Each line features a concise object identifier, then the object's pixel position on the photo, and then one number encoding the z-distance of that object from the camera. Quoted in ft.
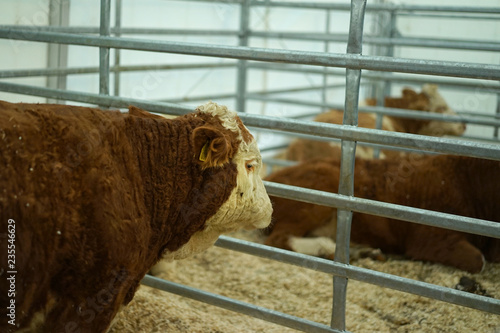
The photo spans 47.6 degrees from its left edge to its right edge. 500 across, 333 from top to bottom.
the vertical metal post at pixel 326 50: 23.69
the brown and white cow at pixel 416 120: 22.52
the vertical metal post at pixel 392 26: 20.57
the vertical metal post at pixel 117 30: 15.57
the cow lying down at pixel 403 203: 14.29
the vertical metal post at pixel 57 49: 16.02
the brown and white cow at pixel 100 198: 6.51
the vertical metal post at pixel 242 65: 19.54
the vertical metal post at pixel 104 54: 10.64
